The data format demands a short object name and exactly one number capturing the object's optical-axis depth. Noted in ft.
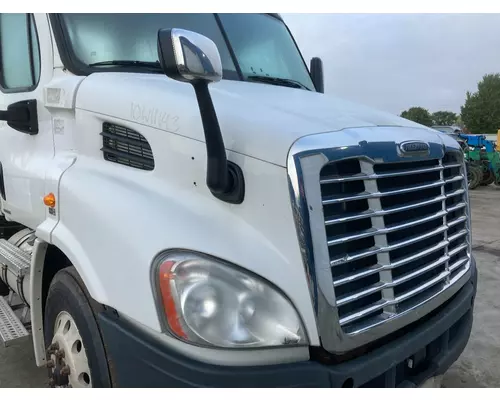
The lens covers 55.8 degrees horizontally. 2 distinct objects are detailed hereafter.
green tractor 51.90
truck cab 5.82
